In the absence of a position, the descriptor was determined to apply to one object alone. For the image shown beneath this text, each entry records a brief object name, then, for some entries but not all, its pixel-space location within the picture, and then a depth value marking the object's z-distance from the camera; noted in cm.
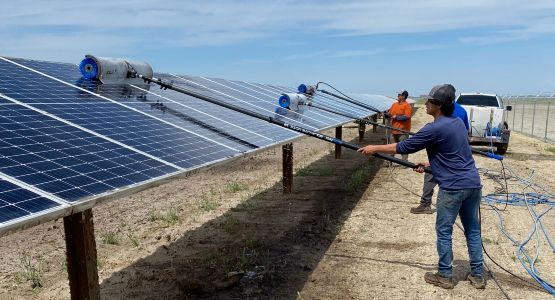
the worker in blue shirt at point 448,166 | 602
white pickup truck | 1784
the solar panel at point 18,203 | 316
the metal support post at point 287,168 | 1155
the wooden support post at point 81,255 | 438
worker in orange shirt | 1333
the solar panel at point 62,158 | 389
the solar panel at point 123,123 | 563
